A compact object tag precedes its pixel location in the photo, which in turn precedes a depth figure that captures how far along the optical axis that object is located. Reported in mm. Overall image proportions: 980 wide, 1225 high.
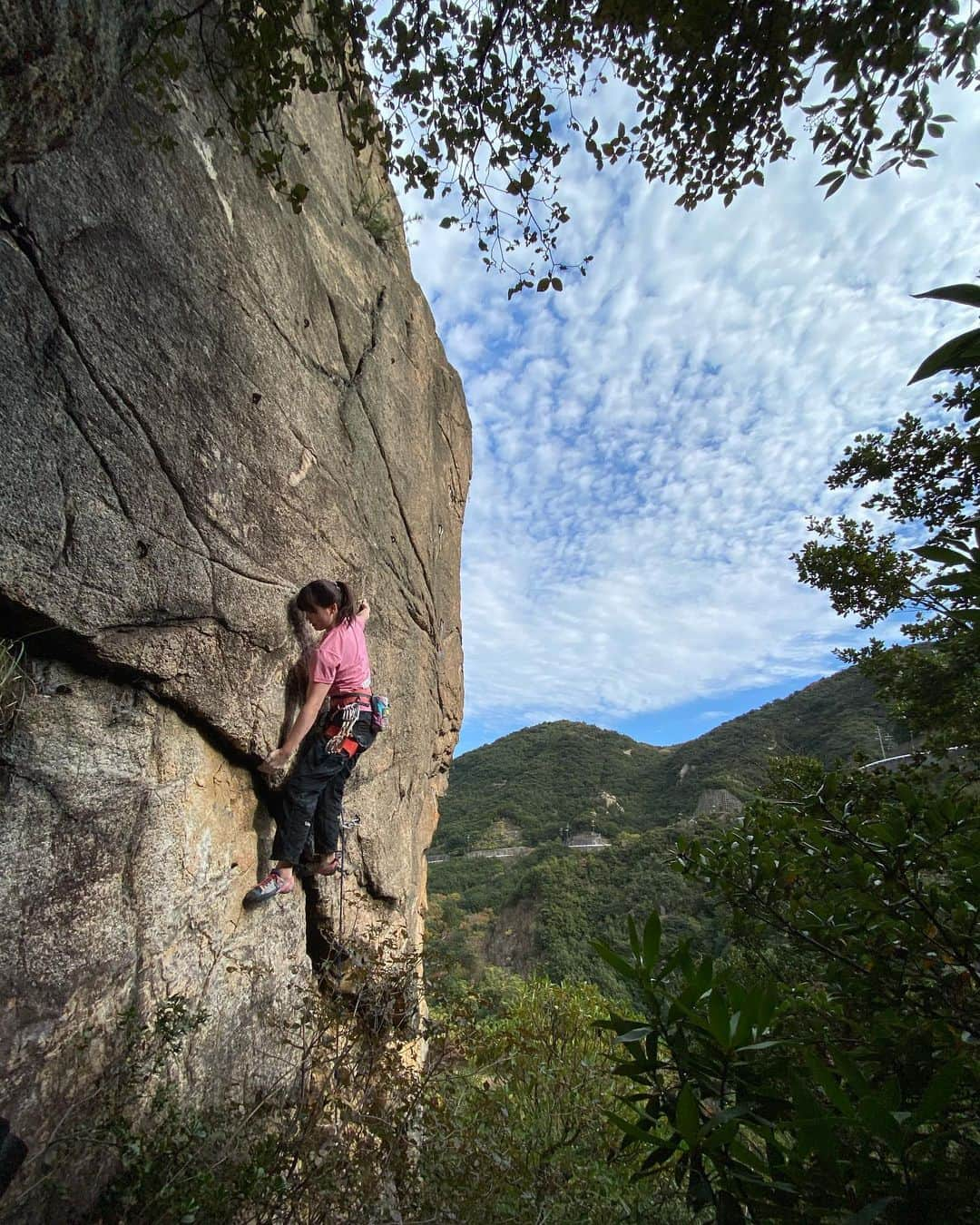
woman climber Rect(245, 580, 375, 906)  4371
